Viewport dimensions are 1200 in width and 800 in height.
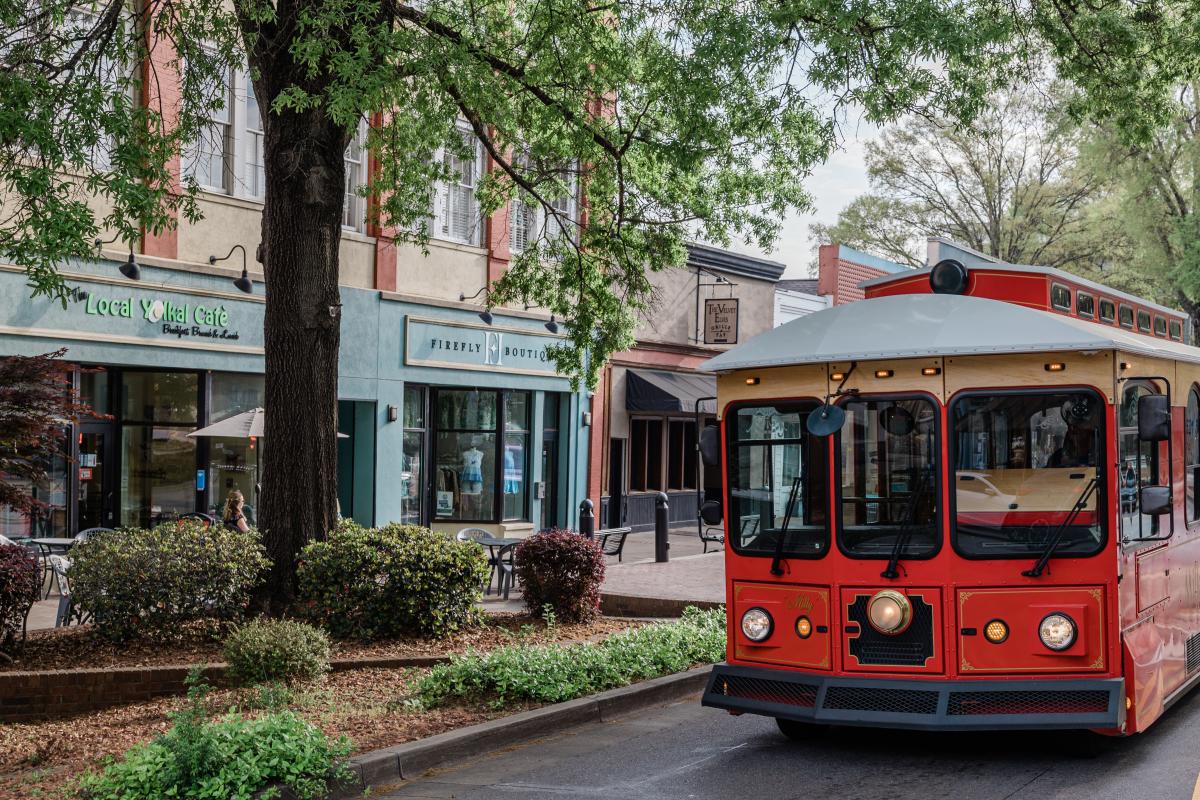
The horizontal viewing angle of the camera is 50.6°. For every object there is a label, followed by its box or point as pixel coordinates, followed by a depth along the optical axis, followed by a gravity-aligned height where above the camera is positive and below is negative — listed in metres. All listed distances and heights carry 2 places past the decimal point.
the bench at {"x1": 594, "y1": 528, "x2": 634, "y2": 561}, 19.09 -1.21
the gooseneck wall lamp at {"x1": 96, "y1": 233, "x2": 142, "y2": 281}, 16.36 +2.42
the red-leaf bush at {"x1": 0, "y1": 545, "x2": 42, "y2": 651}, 10.28 -1.08
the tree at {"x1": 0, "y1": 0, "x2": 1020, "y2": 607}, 10.29 +3.45
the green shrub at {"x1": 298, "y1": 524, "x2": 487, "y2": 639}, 11.26 -1.12
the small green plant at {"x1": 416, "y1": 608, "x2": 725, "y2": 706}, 9.11 -1.62
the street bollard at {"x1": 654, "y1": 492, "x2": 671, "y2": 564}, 21.06 -1.28
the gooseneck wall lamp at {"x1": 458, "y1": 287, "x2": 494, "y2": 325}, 22.45 +2.53
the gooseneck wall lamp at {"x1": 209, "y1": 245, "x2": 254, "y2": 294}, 17.81 +2.50
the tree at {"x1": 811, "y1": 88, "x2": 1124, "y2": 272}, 37.47 +7.88
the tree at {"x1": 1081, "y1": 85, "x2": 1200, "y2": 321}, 31.31 +6.77
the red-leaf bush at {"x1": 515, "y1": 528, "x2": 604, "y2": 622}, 12.98 -1.17
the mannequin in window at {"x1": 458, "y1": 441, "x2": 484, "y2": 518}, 23.31 -0.39
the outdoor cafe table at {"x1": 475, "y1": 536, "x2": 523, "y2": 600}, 16.05 -1.22
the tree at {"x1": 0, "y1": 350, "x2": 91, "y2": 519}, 11.61 +0.38
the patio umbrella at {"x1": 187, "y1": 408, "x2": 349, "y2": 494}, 16.36 +0.39
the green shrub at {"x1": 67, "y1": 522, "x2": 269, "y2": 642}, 10.56 -1.02
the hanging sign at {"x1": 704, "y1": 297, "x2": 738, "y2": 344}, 30.00 +3.28
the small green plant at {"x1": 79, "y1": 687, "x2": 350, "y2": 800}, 6.53 -1.62
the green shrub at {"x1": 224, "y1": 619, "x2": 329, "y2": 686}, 9.58 -1.50
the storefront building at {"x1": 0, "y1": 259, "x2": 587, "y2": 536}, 16.31 +0.85
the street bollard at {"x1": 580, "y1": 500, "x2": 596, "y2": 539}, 20.89 -1.02
